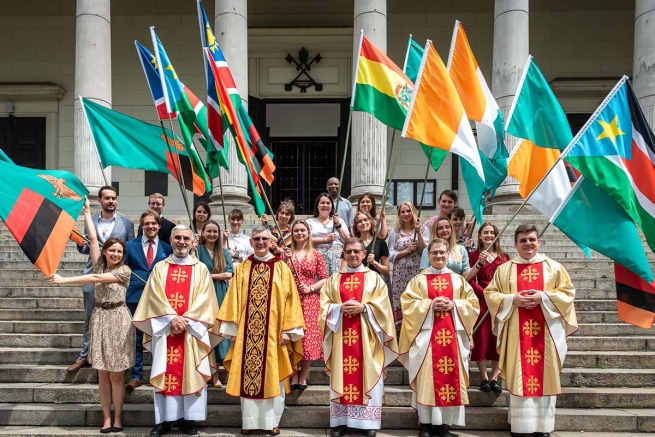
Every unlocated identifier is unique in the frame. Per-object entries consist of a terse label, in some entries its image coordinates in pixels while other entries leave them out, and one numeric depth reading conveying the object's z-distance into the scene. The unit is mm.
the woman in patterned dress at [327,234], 6988
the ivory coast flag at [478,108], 6445
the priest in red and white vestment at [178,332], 5727
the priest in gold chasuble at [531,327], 5672
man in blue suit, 6562
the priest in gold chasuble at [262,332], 5781
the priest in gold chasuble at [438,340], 5688
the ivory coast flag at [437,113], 5949
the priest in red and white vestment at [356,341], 5758
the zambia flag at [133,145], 7305
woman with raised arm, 5805
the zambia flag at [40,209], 5547
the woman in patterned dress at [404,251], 6895
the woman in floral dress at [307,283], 6387
